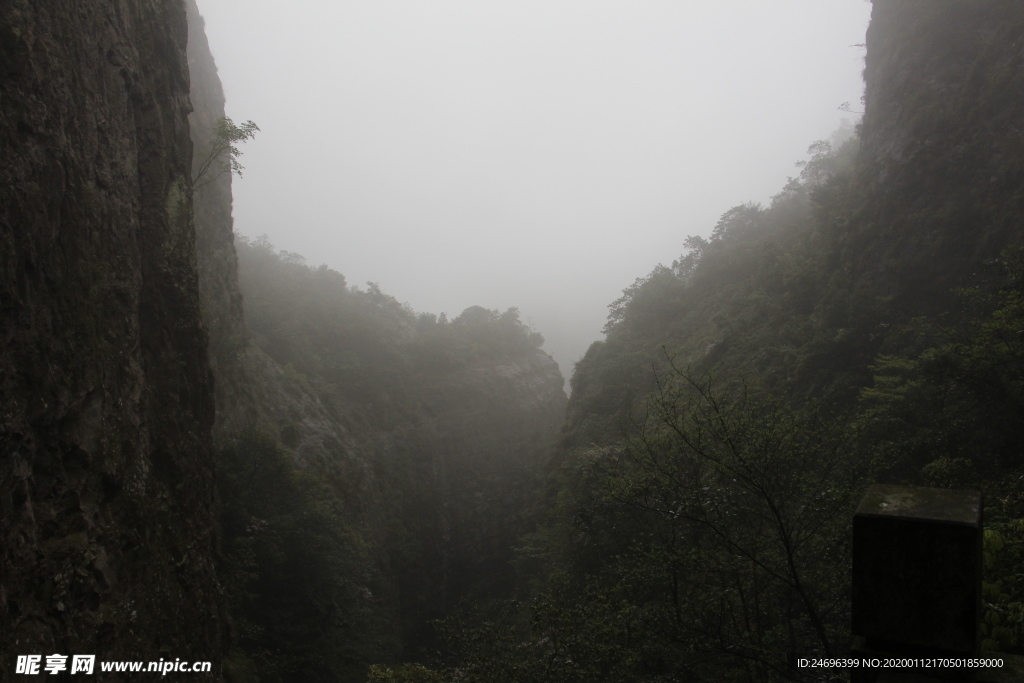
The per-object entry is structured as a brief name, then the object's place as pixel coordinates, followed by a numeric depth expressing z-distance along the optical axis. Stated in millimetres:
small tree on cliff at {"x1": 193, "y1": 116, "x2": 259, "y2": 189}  17656
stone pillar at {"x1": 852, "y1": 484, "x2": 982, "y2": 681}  2094
